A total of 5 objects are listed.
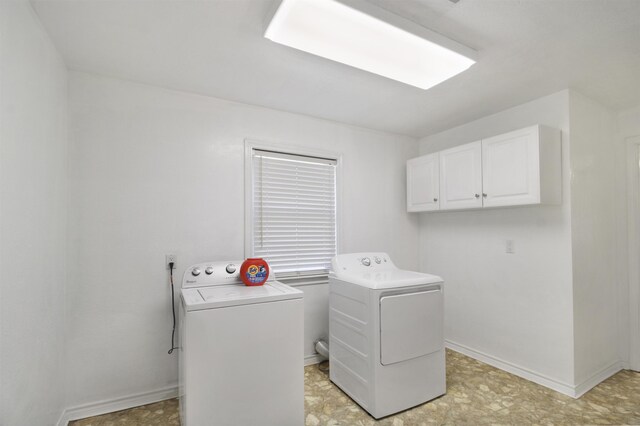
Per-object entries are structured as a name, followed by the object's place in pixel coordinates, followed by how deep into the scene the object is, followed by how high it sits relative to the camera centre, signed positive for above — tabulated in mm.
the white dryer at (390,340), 2094 -859
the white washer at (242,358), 1672 -784
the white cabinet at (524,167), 2309 +396
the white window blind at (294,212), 2787 +67
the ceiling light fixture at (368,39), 1456 +961
